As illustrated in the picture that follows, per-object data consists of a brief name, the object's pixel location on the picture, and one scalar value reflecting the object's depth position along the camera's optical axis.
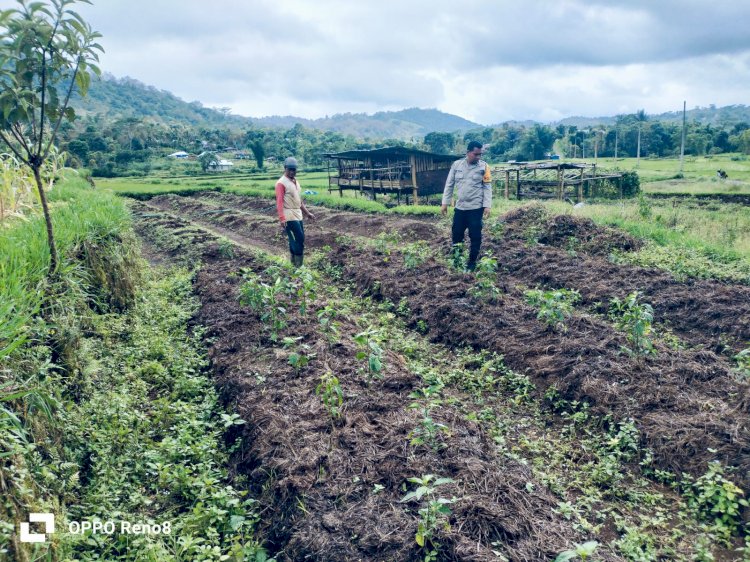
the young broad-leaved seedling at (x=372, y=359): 4.12
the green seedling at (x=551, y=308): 5.54
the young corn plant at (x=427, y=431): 3.41
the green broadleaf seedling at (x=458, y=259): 8.09
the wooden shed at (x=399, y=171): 22.70
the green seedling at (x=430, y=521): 2.56
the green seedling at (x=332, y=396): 3.81
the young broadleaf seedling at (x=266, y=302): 5.53
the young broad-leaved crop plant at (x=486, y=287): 6.55
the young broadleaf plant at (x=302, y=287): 5.94
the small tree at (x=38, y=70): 4.27
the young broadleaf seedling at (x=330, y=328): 5.06
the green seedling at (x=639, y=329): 4.72
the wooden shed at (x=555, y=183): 23.93
